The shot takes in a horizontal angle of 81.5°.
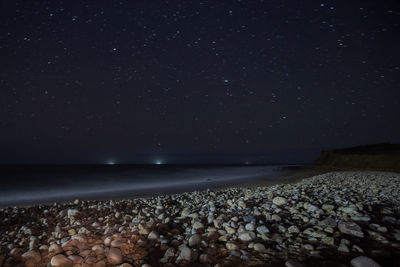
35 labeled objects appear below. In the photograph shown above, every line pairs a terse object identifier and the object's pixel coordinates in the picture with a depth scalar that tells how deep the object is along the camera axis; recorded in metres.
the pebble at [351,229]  2.95
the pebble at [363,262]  2.16
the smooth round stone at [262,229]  3.07
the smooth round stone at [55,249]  3.02
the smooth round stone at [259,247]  2.69
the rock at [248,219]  3.51
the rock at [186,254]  2.64
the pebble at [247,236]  2.97
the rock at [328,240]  2.73
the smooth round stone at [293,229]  3.10
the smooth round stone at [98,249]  2.88
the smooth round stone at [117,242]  3.03
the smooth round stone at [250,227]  3.23
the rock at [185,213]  4.22
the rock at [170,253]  2.73
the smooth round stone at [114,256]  2.64
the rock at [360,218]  3.37
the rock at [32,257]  2.84
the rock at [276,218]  3.56
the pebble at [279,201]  4.50
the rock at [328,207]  3.92
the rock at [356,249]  2.54
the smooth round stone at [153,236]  3.17
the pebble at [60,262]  2.62
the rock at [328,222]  3.22
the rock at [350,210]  3.70
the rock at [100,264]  2.59
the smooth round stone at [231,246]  2.79
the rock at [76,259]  2.68
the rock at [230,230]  3.22
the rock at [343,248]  2.55
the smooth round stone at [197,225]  3.47
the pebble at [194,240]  2.96
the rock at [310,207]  3.93
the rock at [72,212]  4.70
